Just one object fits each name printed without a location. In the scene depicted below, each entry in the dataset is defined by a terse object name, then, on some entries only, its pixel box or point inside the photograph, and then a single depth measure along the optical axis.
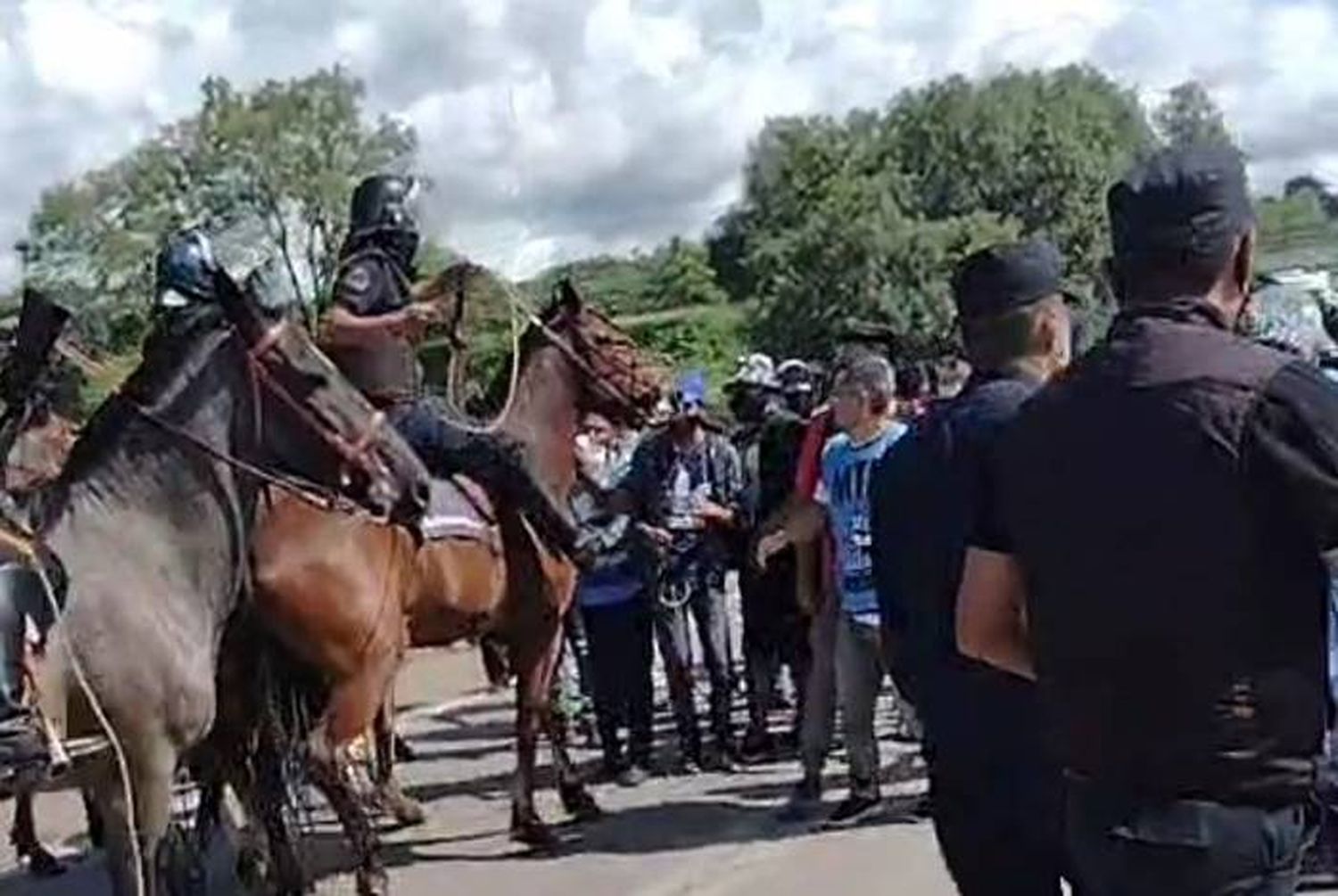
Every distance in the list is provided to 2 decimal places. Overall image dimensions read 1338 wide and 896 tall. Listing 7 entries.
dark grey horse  7.30
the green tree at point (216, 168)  70.75
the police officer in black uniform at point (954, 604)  5.19
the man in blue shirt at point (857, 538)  10.03
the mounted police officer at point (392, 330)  9.76
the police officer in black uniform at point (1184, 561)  3.50
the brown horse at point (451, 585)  9.30
